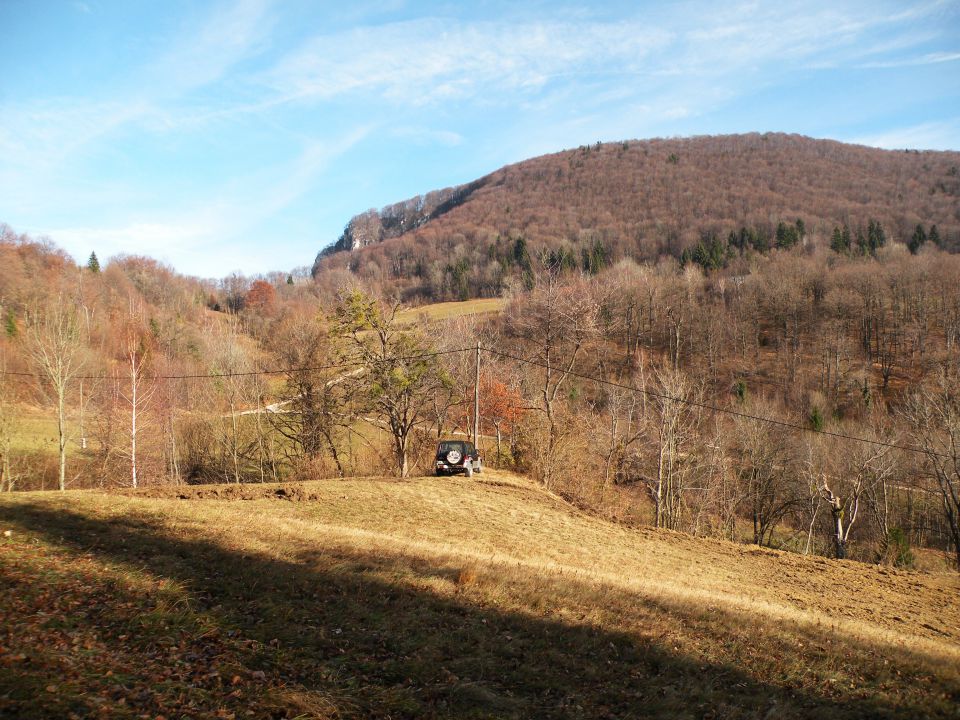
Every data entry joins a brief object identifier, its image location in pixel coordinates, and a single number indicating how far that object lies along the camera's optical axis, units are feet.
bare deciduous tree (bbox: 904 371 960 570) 110.83
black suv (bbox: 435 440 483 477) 92.38
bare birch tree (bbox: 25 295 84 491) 102.17
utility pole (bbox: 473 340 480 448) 99.27
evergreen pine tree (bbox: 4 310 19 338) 169.48
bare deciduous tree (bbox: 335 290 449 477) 101.19
